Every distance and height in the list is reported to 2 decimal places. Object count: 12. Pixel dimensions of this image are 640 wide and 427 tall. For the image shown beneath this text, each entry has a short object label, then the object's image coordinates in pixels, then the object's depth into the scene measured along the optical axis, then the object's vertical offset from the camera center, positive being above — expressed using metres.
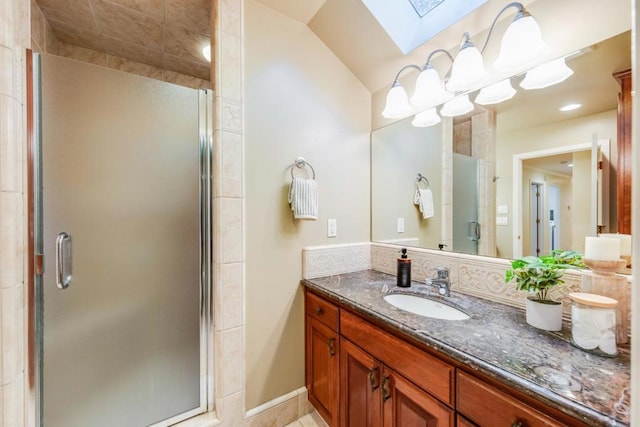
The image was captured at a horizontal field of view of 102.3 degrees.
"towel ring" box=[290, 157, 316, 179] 1.60 +0.31
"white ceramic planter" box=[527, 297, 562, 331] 0.90 -0.37
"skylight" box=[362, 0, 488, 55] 1.47 +1.17
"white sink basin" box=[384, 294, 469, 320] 1.20 -0.47
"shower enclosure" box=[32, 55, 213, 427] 1.07 -0.15
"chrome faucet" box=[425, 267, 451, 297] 1.29 -0.36
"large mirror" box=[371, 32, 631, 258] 1.01 +0.21
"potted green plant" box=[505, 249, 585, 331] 0.91 -0.26
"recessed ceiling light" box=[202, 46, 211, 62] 1.86 +1.19
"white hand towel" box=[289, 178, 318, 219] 1.51 +0.09
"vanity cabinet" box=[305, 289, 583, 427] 0.69 -0.62
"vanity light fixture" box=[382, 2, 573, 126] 1.08 +0.68
